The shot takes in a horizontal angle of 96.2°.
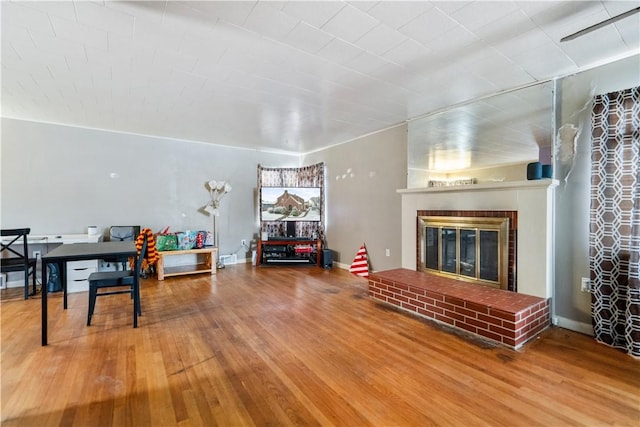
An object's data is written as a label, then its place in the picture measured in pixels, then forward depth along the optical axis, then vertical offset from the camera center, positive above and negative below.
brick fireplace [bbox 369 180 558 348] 2.50 -0.80
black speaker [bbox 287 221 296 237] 5.94 -0.34
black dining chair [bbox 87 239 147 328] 2.82 -0.69
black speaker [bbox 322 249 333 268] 5.53 -0.89
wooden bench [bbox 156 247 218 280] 4.66 -0.97
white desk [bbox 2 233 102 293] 3.91 -0.75
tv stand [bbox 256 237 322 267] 5.65 -0.77
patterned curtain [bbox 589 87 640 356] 2.29 -0.07
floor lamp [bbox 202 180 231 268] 5.59 +0.27
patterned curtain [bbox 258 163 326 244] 6.00 +0.65
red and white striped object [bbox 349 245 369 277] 4.89 -0.89
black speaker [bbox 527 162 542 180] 2.80 +0.41
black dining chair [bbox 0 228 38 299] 3.48 -0.60
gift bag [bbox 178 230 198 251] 4.90 -0.46
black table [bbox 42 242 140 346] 2.39 -0.37
